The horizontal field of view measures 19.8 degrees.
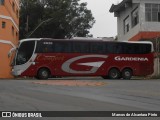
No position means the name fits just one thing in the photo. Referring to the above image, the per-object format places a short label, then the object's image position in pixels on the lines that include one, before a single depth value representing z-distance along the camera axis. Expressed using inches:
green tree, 2689.5
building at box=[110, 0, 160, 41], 1777.8
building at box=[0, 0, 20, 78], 1834.4
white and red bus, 1284.4
